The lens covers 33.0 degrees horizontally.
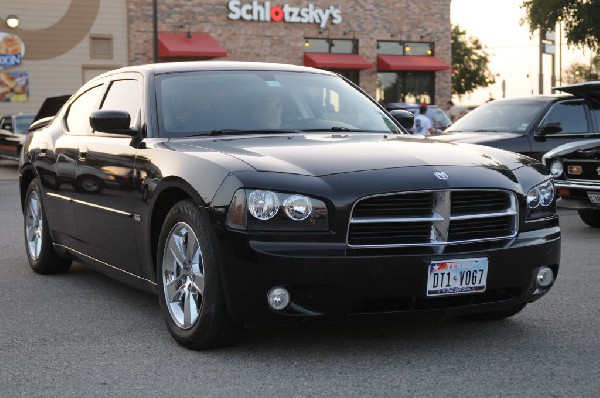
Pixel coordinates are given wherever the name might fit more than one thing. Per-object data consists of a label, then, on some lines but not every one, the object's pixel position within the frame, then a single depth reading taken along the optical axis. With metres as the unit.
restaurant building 35.78
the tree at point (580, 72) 67.47
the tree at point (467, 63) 81.06
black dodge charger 4.75
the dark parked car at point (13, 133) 24.41
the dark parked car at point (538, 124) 13.46
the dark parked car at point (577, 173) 10.84
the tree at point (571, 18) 26.22
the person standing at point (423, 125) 21.33
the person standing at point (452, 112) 31.96
